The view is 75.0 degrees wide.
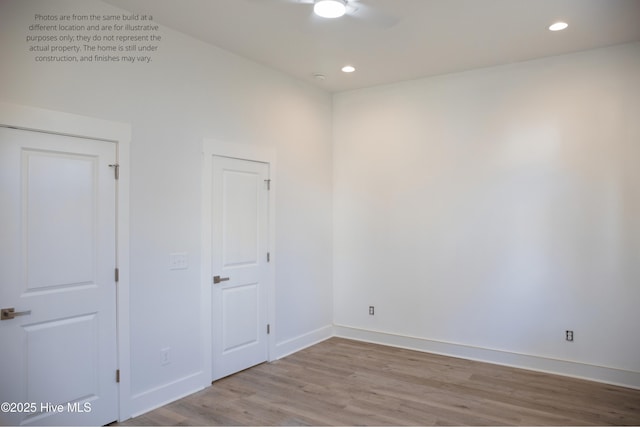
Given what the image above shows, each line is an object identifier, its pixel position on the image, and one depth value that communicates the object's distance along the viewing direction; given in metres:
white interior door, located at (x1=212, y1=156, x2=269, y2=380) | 3.88
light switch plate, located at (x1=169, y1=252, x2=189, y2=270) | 3.46
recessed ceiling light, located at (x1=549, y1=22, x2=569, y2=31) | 3.36
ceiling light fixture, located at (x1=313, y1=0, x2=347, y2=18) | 2.90
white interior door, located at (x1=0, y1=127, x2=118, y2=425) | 2.52
